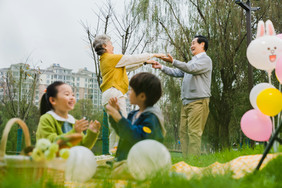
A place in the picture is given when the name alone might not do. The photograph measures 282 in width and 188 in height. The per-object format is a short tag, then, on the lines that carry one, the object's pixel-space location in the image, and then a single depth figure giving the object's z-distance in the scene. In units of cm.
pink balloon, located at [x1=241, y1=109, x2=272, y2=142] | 342
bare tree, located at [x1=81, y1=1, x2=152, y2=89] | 888
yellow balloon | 320
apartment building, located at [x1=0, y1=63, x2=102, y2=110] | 6711
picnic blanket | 192
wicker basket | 171
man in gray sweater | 434
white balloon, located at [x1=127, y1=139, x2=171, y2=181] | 194
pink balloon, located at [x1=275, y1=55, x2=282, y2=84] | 333
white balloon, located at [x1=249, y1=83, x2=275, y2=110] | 357
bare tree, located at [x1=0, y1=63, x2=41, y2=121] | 948
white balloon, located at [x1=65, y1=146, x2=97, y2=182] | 200
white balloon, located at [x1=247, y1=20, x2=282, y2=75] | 343
